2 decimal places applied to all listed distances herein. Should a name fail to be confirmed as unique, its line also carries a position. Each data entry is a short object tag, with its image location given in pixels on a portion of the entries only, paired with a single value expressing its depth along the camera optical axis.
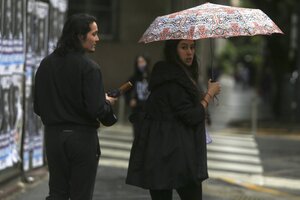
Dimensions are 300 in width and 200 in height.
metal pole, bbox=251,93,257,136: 31.90
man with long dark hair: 9.62
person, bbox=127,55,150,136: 20.21
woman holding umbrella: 10.07
